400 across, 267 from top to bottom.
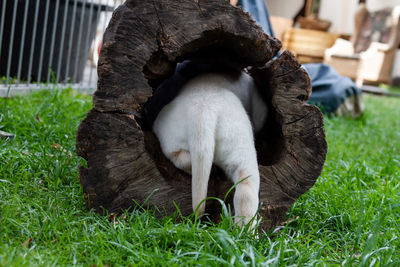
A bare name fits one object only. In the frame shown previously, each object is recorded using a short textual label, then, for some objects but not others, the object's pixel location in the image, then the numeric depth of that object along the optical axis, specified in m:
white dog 1.87
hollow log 1.93
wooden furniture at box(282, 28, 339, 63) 8.98
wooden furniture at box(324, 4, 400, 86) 9.28
